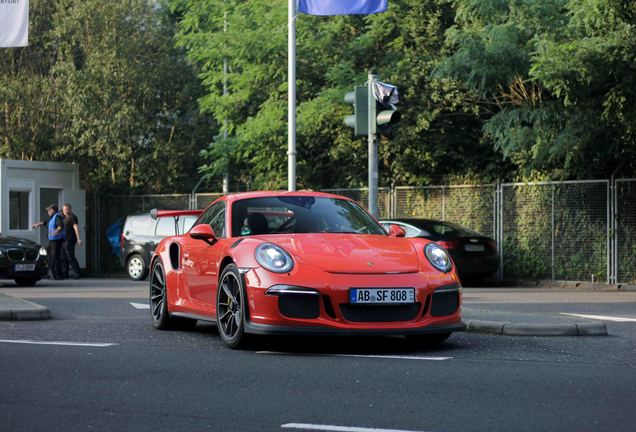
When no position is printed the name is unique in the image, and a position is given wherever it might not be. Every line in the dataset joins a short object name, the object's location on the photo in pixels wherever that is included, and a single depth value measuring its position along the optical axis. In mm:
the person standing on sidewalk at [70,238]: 29500
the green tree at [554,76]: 21422
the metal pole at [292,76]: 24016
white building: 32219
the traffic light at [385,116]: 14672
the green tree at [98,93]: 35438
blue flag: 22812
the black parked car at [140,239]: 29453
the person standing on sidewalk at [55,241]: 28797
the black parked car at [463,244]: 24641
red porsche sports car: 9617
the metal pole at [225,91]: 32191
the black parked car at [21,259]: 23703
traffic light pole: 14820
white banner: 20531
